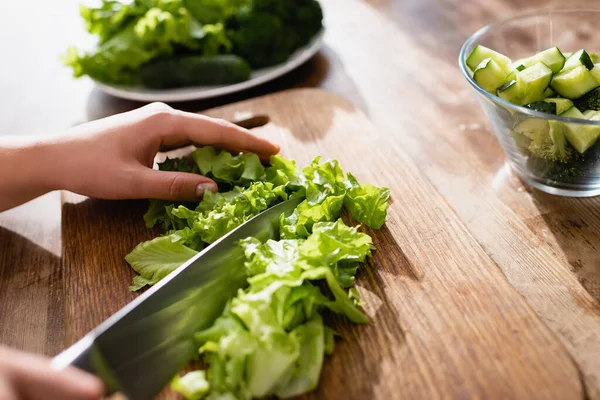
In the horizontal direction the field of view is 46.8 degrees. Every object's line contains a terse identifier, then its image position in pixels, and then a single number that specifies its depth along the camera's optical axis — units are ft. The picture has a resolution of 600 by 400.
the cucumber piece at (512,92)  1.64
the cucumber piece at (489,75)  1.67
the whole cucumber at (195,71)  2.22
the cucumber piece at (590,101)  1.59
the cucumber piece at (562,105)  1.59
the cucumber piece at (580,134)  1.53
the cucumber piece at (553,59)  1.64
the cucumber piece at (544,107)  1.58
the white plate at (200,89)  2.19
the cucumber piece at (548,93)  1.64
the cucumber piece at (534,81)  1.61
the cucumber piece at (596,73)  1.61
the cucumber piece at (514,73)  1.68
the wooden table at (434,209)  1.36
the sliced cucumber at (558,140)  1.56
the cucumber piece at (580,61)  1.61
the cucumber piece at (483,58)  1.72
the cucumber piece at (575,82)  1.59
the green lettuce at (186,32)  2.24
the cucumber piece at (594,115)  1.56
